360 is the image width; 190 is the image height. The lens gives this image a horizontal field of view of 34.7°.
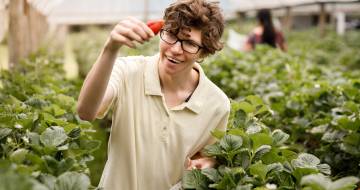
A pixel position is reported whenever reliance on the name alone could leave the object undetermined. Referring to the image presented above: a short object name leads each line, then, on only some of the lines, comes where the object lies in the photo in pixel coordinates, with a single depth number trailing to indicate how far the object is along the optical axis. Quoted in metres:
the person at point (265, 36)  9.07
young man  2.27
